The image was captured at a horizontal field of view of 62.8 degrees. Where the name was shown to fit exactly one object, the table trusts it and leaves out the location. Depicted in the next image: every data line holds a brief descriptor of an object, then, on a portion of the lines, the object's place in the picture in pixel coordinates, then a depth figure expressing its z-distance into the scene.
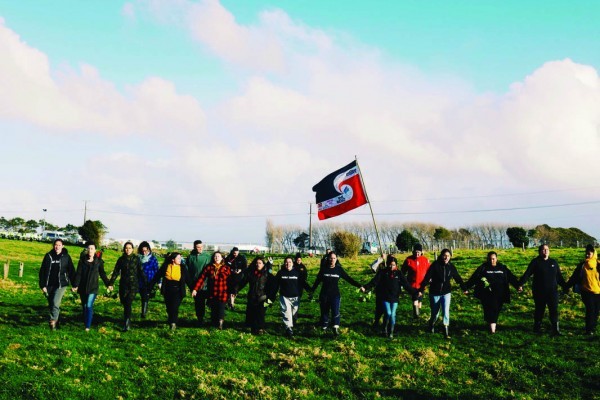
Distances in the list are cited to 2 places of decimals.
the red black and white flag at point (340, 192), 18.70
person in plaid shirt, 13.82
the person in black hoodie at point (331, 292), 13.27
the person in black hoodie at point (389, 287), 13.07
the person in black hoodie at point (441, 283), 13.29
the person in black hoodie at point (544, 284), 13.12
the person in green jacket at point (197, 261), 15.34
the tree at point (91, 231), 71.38
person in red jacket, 15.30
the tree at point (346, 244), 51.38
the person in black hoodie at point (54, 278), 13.02
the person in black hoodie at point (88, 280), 13.03
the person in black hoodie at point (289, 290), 13.43
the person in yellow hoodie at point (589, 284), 12.98
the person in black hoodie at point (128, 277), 13.31
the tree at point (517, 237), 68.56
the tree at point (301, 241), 114.31
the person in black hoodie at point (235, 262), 17.00
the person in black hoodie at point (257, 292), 13.51
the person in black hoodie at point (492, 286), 13.39
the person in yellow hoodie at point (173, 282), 13.48
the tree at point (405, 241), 72.25
